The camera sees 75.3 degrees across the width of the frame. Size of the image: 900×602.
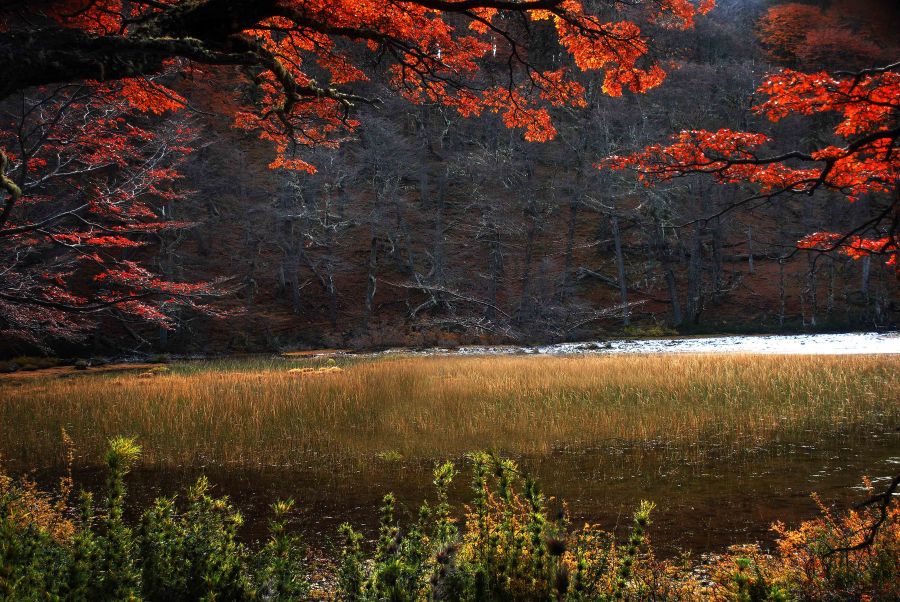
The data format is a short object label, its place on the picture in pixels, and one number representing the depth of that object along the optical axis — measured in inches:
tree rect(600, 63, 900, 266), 267.9
